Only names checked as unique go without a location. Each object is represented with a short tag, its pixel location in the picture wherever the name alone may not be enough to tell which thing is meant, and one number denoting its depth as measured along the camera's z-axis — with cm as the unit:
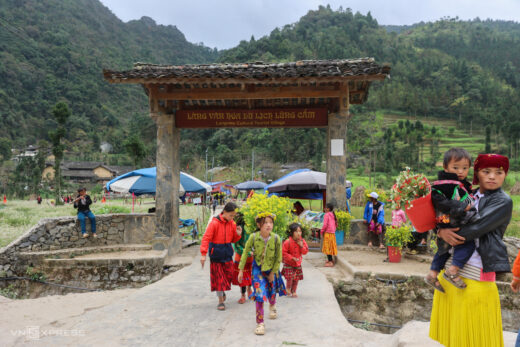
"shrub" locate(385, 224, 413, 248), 778
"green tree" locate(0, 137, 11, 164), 5141
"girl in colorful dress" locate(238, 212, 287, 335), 439
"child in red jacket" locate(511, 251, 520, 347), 246
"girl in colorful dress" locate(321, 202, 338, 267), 794
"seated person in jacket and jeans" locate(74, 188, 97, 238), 859
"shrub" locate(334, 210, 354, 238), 851
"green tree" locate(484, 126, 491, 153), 4262
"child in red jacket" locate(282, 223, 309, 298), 566
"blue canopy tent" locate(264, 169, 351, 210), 1179
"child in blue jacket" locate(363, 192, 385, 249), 875
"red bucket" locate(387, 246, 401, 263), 786
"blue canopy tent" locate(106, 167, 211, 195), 1112
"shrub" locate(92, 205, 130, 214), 1638
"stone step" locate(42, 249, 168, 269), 774
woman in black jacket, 236
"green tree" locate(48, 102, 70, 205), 2362
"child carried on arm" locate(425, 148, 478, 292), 238
